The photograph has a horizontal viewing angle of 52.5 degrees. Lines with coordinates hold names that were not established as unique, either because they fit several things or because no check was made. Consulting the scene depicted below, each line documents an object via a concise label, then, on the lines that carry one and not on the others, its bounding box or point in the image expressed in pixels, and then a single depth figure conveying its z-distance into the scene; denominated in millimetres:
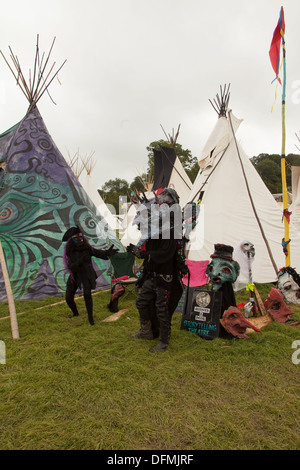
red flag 4734
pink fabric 5777
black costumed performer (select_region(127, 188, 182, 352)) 3223
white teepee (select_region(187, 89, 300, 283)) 6137
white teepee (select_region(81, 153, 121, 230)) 16406
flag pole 4758
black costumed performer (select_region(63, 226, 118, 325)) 4188
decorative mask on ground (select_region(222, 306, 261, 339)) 3484
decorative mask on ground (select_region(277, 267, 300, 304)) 4820
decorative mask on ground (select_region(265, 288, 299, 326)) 4066
